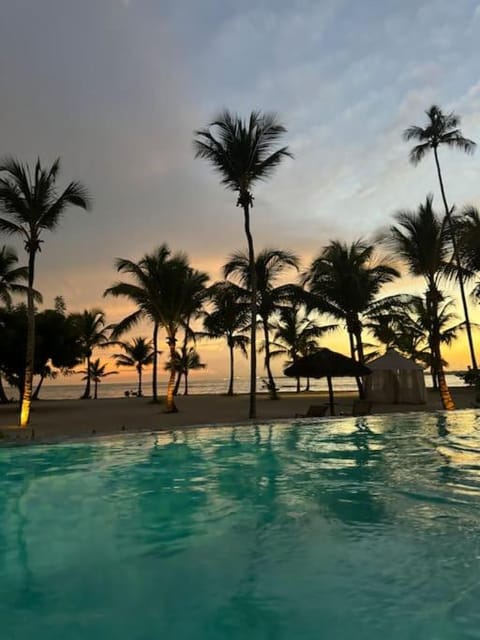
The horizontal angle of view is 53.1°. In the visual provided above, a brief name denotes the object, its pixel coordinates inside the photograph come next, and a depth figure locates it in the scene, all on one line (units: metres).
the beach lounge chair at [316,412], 14.85
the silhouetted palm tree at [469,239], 18.45
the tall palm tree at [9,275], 24.50
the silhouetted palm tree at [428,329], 30.61
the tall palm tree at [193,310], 19.86
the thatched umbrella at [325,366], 16.59
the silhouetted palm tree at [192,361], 39.96
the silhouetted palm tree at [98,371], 44.62
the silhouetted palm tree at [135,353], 40.53
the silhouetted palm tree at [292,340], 35.38
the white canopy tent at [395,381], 20.97
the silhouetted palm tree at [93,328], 37.34
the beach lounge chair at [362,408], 15.61
